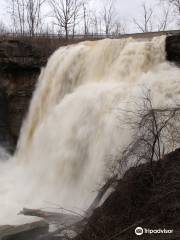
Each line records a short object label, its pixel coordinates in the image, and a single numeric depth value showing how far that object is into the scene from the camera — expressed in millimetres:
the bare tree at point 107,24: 33816
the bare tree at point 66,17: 28344
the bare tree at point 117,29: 32962
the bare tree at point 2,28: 27633
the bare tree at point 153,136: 7055
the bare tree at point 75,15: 29375
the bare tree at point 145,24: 33591
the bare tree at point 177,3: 25367
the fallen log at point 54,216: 7772
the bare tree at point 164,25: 31695
